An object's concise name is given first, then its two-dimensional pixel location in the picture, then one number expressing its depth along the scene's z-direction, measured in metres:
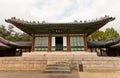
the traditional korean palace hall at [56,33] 7.19
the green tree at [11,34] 18.97
